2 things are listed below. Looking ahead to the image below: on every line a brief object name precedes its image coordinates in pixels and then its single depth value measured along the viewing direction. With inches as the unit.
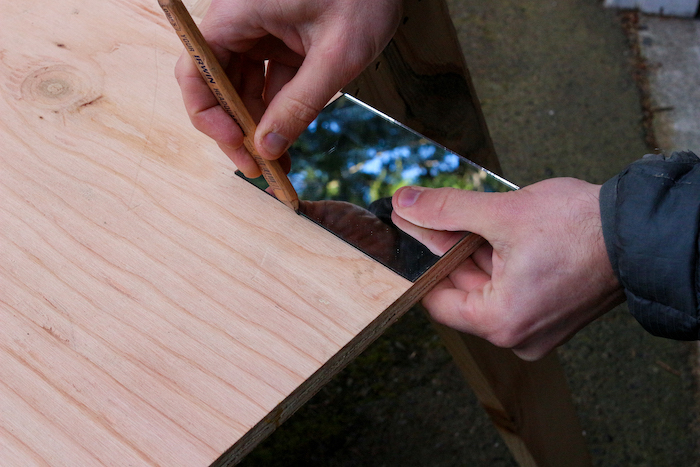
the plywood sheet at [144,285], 24.0
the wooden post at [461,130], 38.0
